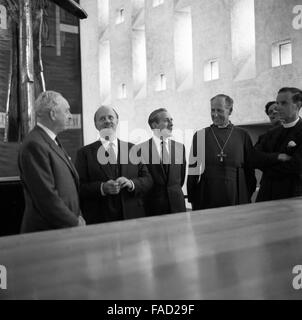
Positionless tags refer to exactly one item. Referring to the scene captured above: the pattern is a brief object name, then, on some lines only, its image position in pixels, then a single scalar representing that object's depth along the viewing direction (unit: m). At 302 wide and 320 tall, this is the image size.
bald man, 3.32
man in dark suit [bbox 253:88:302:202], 3.39
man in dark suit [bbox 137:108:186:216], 4.10
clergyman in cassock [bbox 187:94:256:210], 4.11
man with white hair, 2.47
